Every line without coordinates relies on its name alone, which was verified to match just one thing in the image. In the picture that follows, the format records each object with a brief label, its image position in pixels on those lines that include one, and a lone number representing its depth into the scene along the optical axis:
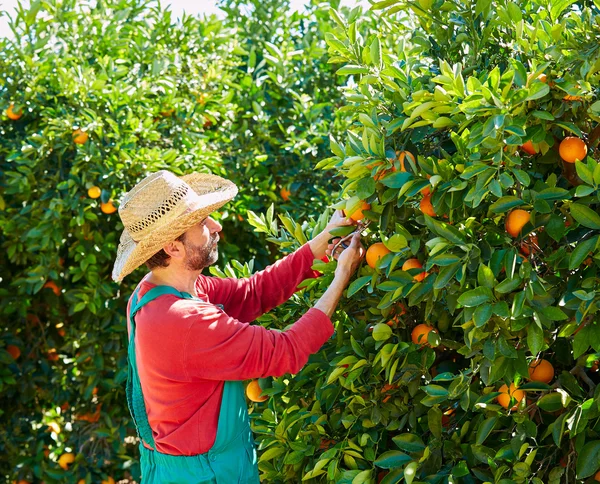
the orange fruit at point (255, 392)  2.39
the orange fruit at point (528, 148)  1.91
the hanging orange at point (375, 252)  2.01
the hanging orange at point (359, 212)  2.04
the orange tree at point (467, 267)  1.76
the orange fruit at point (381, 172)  1.95
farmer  2.08
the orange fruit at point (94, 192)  3.65
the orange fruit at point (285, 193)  4.10
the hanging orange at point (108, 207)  3.63
